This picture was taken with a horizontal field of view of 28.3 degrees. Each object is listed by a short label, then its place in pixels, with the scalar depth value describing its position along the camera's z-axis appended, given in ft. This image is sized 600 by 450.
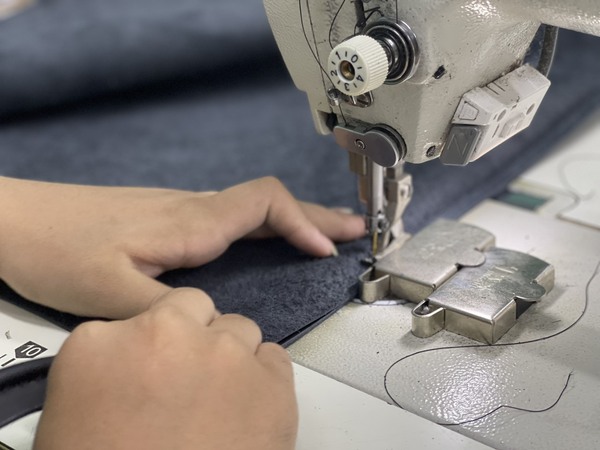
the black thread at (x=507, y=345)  1.32
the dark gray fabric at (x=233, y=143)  1.58
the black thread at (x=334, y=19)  1.33
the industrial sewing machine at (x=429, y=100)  1.29
